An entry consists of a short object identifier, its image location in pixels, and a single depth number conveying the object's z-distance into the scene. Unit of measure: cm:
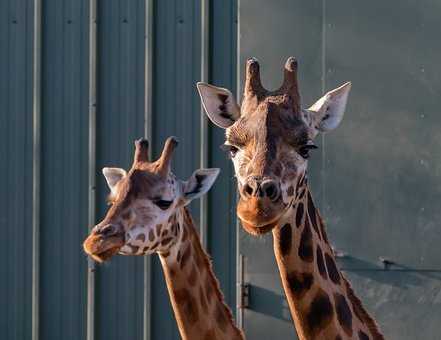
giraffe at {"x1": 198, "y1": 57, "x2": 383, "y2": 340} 951
